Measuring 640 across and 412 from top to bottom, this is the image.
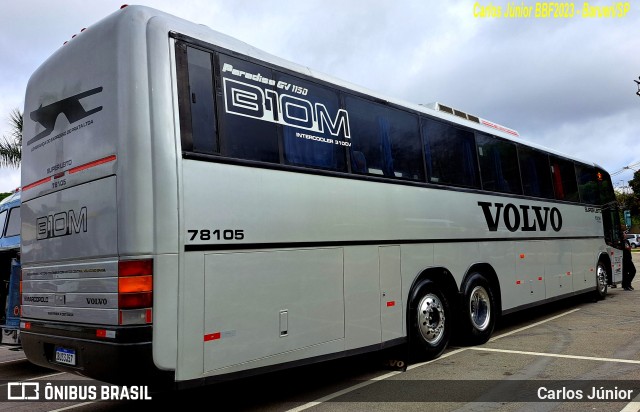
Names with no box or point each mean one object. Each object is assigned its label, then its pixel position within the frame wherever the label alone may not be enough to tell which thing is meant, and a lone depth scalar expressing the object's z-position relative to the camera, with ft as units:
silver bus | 13.57
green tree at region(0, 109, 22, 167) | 67.41
